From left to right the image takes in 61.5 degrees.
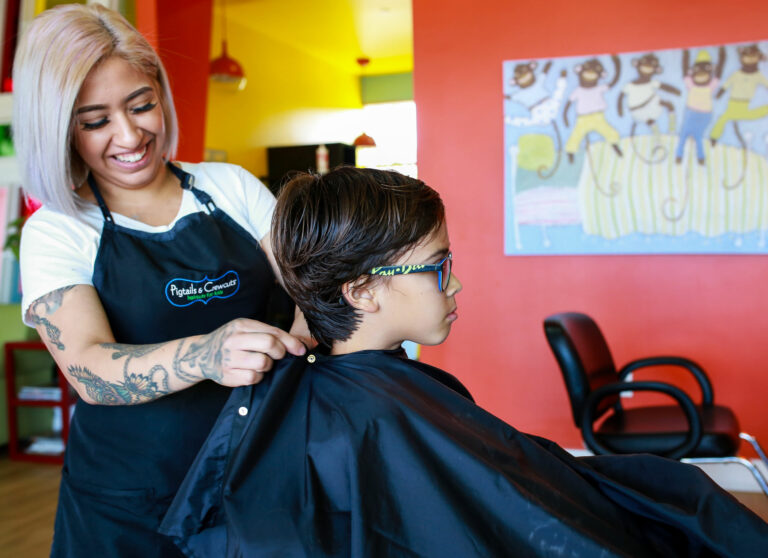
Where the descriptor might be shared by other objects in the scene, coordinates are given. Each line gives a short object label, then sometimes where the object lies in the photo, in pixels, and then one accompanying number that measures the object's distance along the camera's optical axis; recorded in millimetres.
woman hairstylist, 1126
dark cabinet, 6723
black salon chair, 2182
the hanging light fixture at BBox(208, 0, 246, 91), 4883
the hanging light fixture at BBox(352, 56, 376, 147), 7461
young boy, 950
